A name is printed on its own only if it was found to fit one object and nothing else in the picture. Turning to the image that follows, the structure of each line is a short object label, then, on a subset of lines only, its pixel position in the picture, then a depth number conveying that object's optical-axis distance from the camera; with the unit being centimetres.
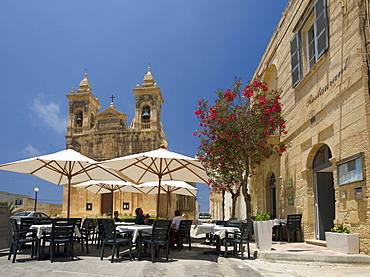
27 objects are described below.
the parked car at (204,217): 4830
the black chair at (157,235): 701
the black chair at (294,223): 1002
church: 3303
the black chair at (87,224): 1011
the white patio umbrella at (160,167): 883
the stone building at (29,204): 3806
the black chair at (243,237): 761
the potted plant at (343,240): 713
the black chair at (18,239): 691
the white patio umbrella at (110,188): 1497
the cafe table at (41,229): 686
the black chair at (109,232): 711
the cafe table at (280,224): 1047
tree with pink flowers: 1103
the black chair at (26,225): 738
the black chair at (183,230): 902
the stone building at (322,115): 725
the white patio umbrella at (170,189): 1361
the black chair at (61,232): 675
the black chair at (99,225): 861
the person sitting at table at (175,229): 910
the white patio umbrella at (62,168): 898
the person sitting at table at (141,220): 894
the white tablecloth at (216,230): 784
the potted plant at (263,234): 801
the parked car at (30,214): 1982
